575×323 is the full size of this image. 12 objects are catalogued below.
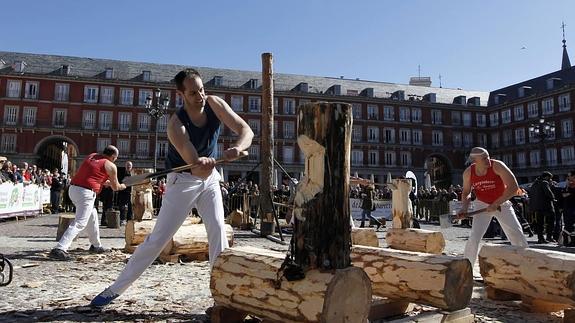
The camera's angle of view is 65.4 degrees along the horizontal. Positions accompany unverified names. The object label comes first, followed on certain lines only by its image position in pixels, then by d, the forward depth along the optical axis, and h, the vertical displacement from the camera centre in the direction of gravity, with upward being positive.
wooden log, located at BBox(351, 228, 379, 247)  8.56 -0.60
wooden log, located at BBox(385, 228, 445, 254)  7.94 -0.61
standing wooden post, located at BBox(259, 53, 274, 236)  11.50 +1.86
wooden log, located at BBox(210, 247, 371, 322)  2.74 -0.57
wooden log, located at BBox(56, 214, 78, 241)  8.60 -0.35
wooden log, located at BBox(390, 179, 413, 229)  9.17 +0.05
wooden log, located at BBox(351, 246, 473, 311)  3.61 -0.60
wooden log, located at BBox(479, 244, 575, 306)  4.12 -0.63
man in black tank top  3.75 +0.21
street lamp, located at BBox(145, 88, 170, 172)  18.78 +4.24
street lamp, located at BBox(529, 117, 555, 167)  26.62 +4.96
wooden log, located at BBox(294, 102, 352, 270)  2.92 +0.10
